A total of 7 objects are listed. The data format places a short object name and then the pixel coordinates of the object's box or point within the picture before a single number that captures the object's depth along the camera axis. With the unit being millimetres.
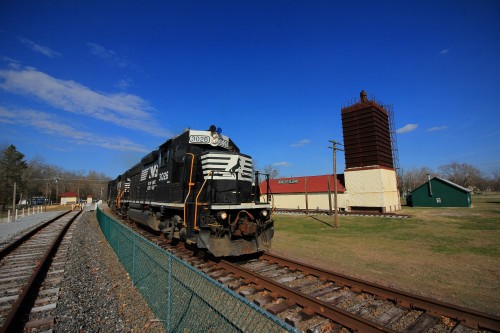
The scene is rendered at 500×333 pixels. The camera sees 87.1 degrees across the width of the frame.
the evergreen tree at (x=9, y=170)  48012
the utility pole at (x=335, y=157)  20678
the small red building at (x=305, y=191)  32312
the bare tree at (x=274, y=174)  86925
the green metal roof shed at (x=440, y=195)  33125
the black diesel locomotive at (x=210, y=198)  7309
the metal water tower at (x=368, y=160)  28047
